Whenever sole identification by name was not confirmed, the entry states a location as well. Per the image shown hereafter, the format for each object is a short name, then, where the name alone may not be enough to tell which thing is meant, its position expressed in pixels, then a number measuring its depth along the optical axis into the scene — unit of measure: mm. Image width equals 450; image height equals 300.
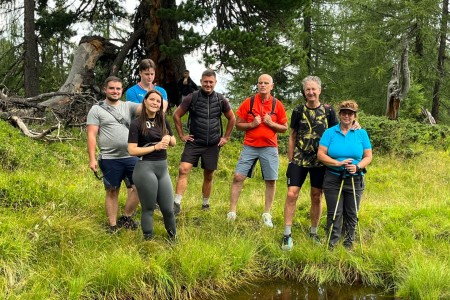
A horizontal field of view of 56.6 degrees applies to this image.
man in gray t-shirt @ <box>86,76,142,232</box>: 4457
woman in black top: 4035
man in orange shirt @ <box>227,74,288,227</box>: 5195
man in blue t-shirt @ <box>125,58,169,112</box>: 4879
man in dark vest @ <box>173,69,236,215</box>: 5406
